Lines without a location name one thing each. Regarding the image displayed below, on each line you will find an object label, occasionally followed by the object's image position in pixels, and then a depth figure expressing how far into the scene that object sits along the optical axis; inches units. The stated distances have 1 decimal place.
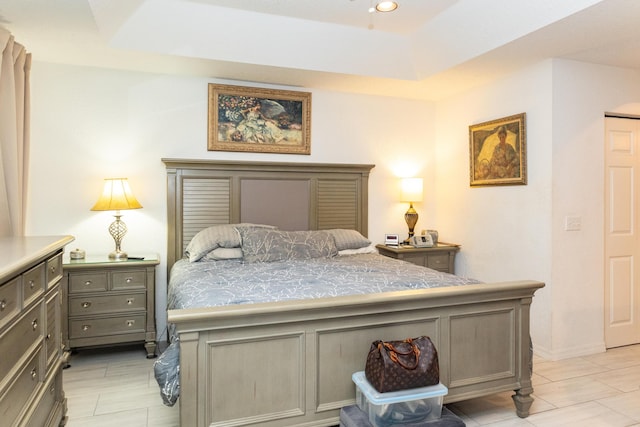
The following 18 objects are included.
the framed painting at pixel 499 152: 138.3
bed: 69.2
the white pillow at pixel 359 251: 146.9
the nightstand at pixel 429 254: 161.6
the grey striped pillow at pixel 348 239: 147.4
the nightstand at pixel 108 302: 121.3
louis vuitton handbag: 71.1
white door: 137.9
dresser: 55.3
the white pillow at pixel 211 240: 130.0
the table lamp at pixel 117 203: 130.6
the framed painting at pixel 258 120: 151.1
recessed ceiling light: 119.7
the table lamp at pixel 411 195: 172.4
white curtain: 97.8
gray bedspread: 79.8
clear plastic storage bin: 71.0
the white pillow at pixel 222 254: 130.2
